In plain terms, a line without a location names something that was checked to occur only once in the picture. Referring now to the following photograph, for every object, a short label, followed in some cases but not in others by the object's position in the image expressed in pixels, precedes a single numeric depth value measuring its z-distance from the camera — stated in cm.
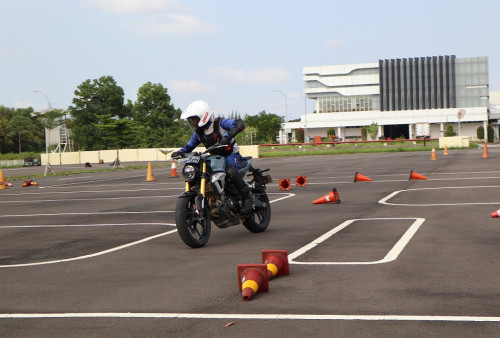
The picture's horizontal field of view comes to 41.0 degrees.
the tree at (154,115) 9212
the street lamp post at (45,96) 5214
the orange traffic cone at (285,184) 1892
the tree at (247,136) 9051
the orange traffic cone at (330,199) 1438
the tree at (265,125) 11994
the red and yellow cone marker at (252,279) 556
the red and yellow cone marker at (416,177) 2086
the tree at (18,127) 11389
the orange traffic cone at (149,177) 2785
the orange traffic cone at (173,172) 2999
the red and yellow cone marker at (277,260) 655
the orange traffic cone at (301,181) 2019
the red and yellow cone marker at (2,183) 2684
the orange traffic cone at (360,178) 2131
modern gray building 14012
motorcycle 870
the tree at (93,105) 9262
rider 926
